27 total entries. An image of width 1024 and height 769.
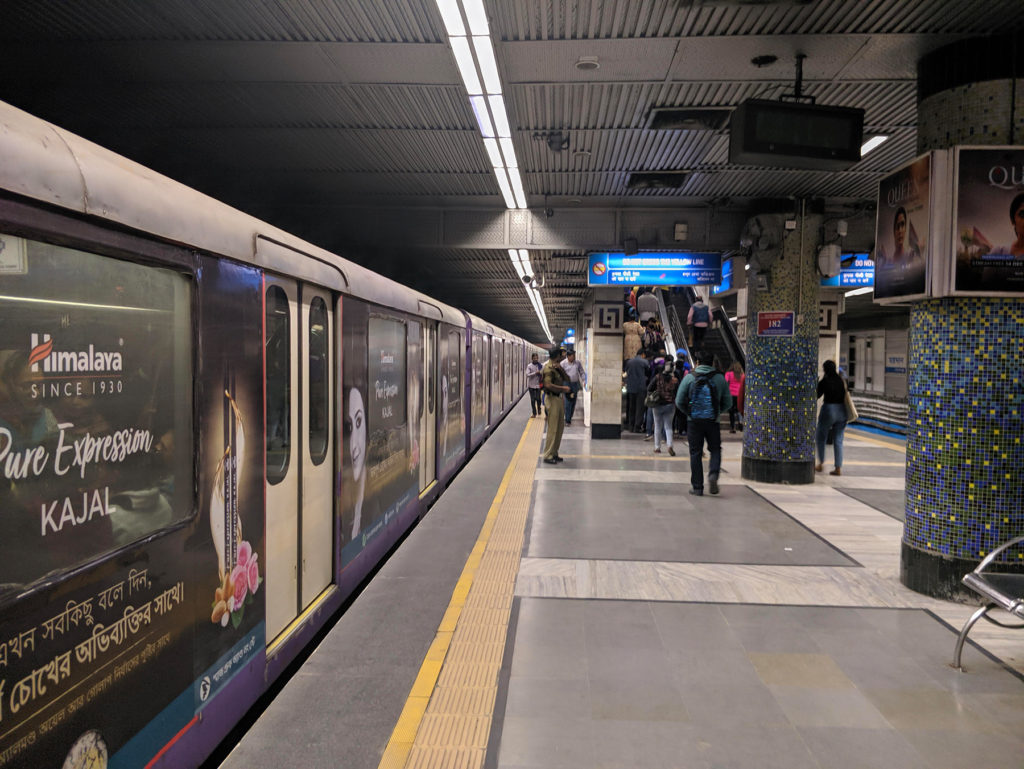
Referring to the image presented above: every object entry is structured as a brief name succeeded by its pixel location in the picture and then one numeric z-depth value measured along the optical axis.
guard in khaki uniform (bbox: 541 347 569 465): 9.97
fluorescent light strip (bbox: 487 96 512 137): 6.06
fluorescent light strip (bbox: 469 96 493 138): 6.08
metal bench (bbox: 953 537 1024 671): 3.38
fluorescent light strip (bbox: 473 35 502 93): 4.87
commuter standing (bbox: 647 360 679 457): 11.23
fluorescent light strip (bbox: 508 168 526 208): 8.50
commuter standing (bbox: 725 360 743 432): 14.59
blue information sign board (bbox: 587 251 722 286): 10.65
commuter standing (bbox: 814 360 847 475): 9.34
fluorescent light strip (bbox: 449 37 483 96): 4.89
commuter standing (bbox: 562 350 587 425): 14.35
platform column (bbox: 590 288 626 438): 14.08
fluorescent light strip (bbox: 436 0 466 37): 4.29
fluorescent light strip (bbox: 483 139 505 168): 7.33
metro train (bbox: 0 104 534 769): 1.67
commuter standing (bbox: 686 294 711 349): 13.39
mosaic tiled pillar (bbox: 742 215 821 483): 9.15
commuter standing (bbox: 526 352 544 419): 17.64
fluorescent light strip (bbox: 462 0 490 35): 4.30
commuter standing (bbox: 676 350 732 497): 7.91
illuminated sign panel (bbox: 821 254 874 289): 11.45
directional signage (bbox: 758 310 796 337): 9.20
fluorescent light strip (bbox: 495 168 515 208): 8.55
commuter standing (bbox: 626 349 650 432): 13.71
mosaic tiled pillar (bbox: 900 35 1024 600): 4.62
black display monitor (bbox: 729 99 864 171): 5.09
